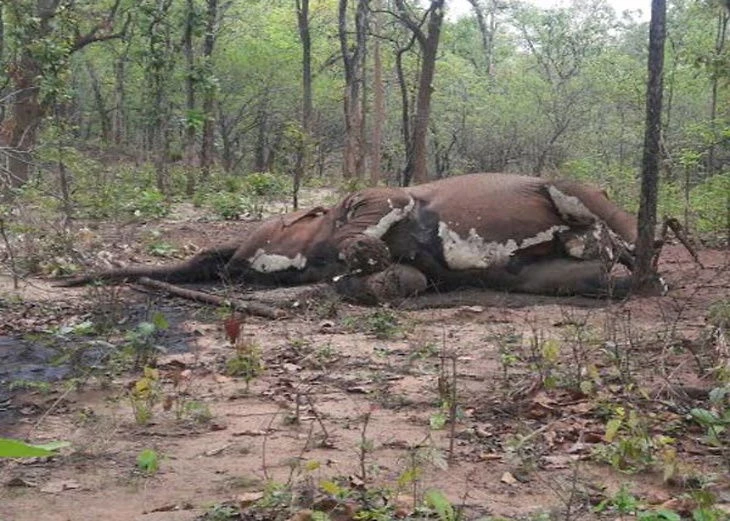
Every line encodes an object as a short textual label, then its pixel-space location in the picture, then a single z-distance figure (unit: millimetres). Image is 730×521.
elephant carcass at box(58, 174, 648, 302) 7840
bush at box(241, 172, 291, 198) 16595
